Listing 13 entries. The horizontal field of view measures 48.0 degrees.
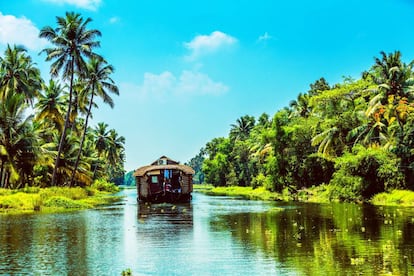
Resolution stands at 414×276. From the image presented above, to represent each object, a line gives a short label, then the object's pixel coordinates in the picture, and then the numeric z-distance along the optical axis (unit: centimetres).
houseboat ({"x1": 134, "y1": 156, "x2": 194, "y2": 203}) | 4353
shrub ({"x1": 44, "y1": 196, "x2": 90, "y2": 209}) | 3232
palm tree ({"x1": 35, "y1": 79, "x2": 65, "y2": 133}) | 4709
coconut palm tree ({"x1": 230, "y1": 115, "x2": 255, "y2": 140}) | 9322
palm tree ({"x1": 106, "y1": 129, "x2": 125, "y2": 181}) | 7934
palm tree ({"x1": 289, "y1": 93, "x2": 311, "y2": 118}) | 6378
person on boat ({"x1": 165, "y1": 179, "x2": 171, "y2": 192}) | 4362
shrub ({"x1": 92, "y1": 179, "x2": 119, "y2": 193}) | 7767
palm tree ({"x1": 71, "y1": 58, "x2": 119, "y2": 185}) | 4322
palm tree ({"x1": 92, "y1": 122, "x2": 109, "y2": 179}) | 7294
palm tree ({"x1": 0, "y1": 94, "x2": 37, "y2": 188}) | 3425
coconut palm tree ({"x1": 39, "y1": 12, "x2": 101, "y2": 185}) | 3866
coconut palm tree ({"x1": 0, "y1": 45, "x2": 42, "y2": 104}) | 4059
